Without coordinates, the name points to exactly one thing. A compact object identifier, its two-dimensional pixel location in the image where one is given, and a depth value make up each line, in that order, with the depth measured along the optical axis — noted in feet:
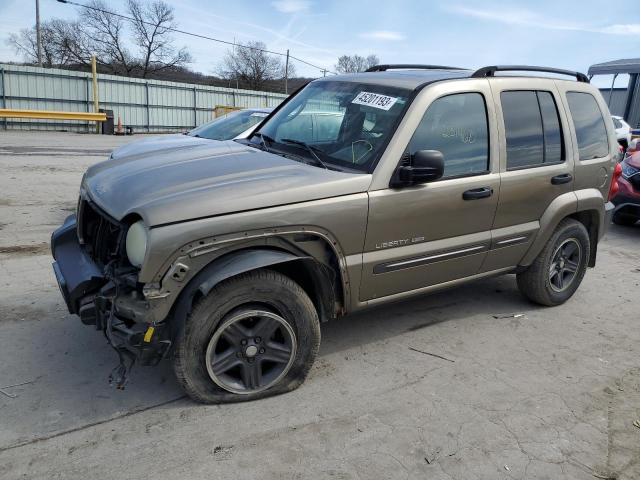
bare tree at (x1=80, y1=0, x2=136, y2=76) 196.44
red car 26.35
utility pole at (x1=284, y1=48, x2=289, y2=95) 188.65
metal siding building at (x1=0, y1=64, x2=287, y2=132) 86.12
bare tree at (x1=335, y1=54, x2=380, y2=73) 208.69
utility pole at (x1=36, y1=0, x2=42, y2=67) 123.24
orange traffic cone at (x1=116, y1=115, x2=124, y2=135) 88.09
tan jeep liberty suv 9.35
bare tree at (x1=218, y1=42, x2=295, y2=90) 213.05
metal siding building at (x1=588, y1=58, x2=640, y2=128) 66.90
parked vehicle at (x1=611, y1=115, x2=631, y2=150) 58.75
